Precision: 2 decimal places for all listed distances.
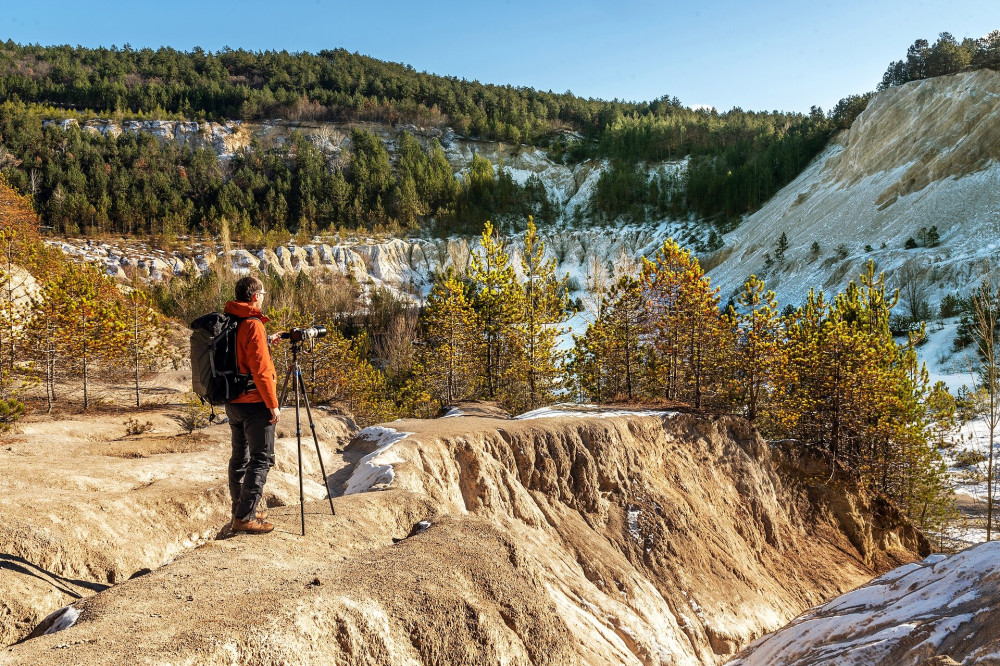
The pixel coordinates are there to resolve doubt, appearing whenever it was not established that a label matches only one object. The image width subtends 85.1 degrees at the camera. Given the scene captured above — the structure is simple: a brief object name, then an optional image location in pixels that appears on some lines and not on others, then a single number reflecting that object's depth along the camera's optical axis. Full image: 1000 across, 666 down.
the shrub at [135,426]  15.11
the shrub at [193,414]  17.24
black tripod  5.75
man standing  5.38
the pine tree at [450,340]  22.45
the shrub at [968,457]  19.95
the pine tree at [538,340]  22.31
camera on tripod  5.81
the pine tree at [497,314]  22.61
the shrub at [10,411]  11.20
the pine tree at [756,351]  17.44
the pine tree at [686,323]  18.06
